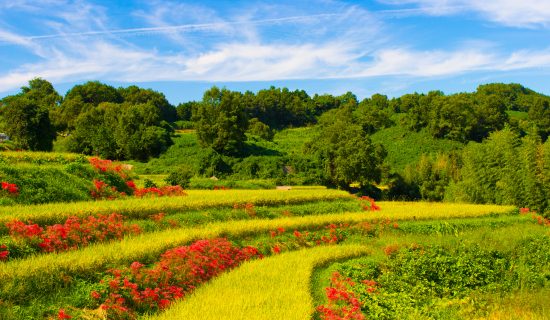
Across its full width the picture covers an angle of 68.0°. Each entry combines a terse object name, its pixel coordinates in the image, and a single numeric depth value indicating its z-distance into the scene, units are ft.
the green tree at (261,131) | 266.57
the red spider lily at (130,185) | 70.28
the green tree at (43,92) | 291.79
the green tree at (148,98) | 324.00
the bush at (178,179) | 107.76
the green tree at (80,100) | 240.90
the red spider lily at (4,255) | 32.83
